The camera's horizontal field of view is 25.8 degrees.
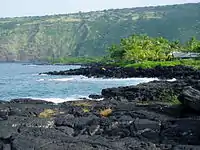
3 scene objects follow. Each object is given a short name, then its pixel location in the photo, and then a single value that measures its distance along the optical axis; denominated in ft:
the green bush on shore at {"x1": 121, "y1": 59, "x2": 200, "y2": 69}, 317.67
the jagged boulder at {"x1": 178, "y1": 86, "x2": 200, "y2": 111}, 85.56
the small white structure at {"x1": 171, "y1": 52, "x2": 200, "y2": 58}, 395.05
